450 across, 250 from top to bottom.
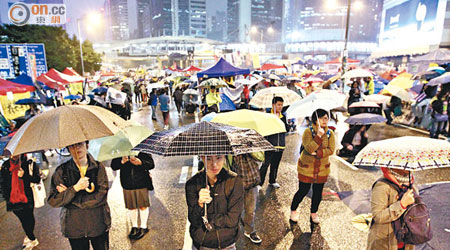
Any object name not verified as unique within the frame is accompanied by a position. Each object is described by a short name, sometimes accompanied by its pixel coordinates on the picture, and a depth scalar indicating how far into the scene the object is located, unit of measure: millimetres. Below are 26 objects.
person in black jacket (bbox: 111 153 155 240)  4043
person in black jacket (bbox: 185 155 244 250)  2469
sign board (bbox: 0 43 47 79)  14484
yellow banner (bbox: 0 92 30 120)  10203
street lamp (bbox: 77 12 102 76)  26791
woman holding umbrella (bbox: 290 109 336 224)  3936
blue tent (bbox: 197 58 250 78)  11352
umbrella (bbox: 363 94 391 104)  9009
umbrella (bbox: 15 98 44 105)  8391
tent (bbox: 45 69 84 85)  12484
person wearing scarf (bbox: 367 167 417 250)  2480
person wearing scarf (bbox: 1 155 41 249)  3730
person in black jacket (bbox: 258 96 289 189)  4863
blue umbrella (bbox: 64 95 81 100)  13935
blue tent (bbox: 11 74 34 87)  11654
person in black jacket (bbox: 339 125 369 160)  7770
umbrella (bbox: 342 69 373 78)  10522
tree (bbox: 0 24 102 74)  25609
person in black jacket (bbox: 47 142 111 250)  2744
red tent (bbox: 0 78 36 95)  9055
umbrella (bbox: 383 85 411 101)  10352
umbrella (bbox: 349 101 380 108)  7921
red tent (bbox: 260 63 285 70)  20644
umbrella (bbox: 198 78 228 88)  9715
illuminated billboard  31603
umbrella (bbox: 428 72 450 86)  7299
